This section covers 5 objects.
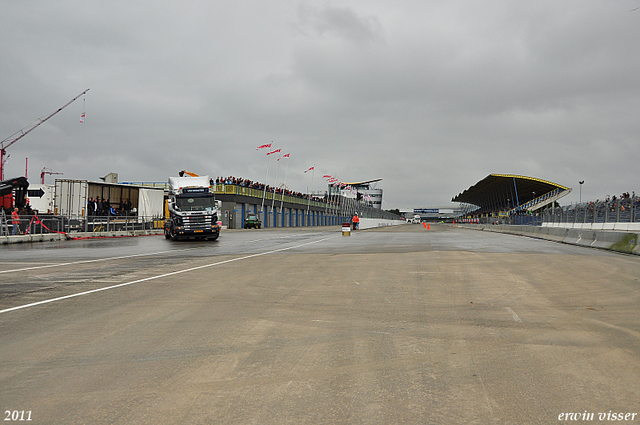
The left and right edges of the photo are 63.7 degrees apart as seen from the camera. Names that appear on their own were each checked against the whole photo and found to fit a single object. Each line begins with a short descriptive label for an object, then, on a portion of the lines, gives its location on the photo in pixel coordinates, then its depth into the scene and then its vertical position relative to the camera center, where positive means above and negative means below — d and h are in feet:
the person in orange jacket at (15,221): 91.45 -0.47
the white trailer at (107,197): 116.06 +5.51
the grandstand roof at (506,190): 358.84 +26.73
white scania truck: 95.20 +1.86
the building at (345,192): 513.62 +32.27
